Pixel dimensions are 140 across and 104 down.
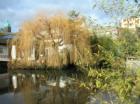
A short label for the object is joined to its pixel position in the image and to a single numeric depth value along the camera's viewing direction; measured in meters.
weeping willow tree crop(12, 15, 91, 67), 11.75
